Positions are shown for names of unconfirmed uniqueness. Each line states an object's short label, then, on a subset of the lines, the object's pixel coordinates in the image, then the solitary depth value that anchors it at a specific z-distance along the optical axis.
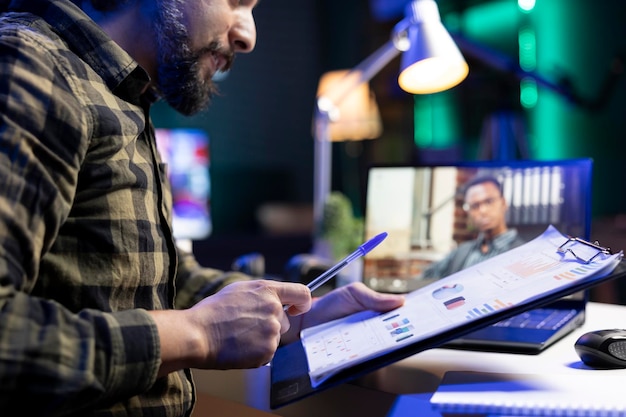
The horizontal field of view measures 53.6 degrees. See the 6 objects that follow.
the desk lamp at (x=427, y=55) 1.07
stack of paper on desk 0.56
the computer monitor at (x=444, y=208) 0.94
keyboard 0.87
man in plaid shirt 0.50
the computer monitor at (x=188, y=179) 4.38
